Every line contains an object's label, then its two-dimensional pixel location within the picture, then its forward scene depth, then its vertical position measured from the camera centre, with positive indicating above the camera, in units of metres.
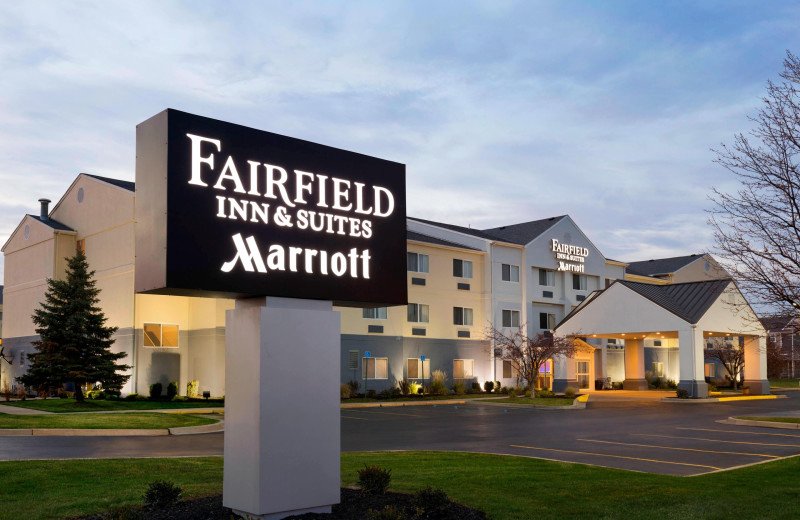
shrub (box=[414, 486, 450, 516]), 8.55 -1.87
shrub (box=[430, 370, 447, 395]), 45.81 -2.68
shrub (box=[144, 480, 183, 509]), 8.76 -1.83
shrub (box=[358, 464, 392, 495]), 9.71 -1.84
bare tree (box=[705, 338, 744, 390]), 53.41 -1.27
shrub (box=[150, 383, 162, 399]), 37.22 -2.47
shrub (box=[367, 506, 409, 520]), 7.69 -1.83
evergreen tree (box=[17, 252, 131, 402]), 32.72 -0.10
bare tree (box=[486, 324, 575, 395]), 41.91 -0.66
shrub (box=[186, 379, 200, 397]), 38.44 -2.46
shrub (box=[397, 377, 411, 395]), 44.38 -2.82
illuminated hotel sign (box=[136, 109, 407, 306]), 8.15 +1.49
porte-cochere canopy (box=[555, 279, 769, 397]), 43.03 +1.13
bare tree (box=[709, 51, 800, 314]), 13.95 +2.21
